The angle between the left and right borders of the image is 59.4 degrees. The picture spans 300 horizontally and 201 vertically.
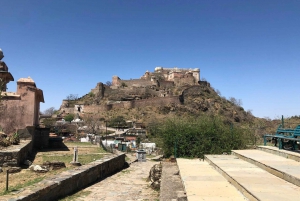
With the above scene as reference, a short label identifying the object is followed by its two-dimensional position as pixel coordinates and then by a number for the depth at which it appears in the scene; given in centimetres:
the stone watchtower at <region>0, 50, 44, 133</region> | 1372
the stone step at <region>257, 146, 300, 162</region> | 565
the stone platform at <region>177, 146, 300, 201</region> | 368
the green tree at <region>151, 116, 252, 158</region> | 861
